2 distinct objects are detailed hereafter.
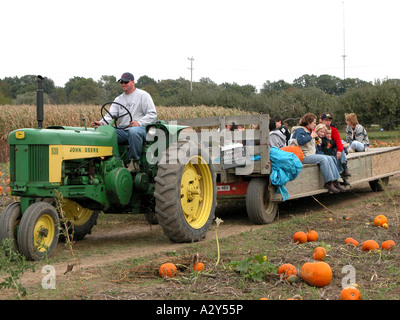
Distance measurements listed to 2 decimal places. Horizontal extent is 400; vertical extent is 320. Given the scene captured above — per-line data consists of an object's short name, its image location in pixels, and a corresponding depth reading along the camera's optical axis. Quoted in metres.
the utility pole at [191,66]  63.03
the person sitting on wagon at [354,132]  13.05
